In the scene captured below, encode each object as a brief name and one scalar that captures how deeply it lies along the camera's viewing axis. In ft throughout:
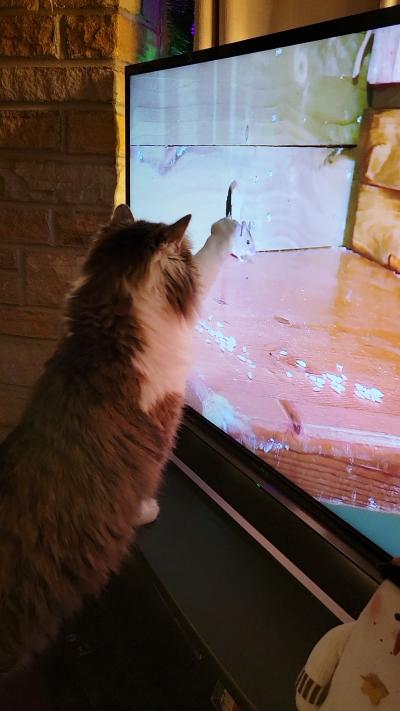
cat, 3.06
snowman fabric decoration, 2.01
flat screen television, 2.58
